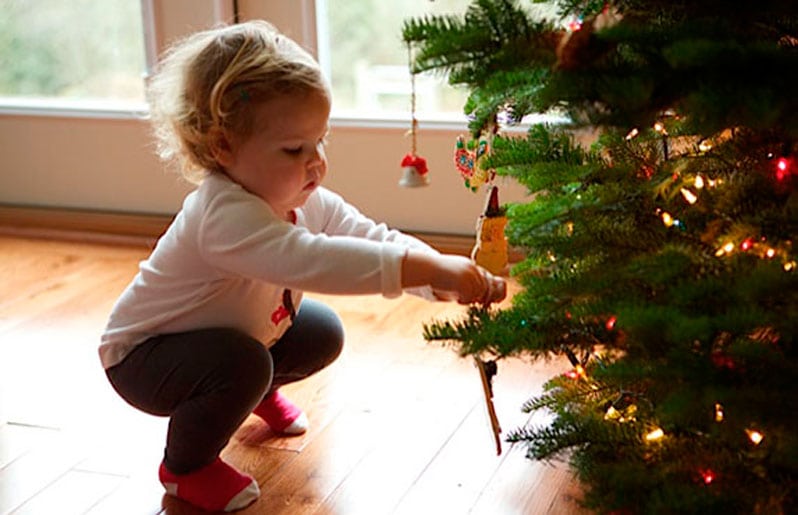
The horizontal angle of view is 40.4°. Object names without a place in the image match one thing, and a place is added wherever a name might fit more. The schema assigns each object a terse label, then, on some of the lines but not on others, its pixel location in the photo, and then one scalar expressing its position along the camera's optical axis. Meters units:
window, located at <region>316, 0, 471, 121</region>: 2.83
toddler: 1.39
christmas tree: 0.97
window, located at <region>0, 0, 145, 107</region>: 3.08
